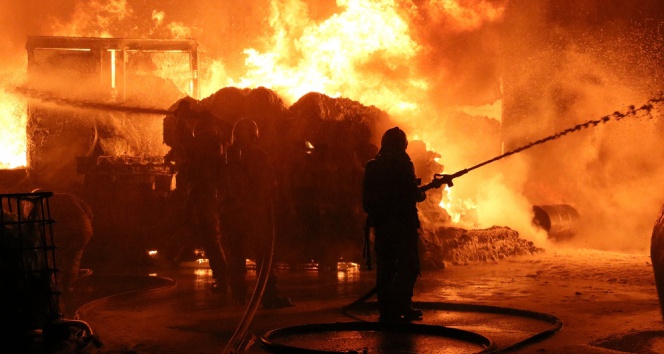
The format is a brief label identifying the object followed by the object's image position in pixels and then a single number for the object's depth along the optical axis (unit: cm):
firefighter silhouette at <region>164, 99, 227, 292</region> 1006
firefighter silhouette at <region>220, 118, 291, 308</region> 952
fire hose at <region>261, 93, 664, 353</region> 655
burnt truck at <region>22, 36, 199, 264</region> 1666
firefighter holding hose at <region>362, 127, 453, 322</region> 844
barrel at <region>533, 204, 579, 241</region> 2008
